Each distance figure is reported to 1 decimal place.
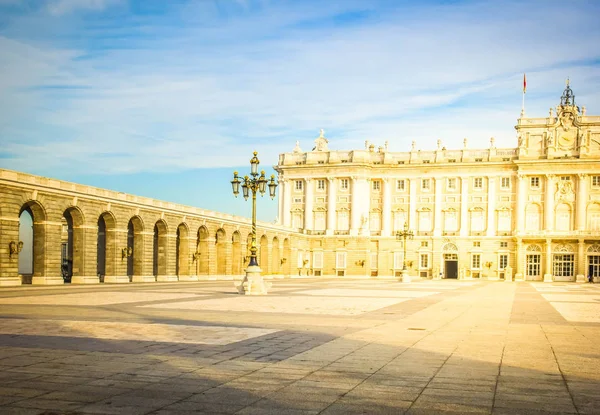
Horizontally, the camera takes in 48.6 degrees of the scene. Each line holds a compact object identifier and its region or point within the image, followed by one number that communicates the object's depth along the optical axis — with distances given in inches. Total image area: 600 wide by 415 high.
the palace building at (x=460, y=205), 3065.9
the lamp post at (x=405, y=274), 2371.6
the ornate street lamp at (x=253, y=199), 1190.3
